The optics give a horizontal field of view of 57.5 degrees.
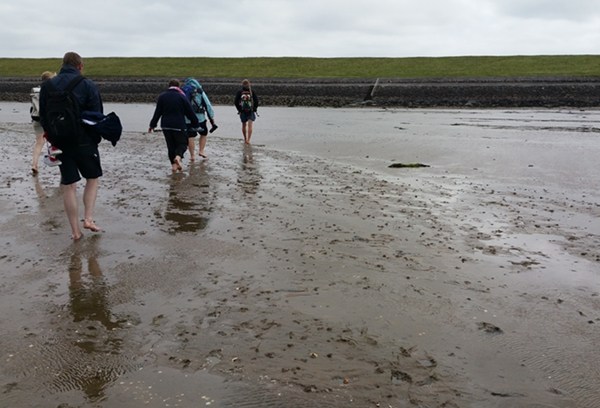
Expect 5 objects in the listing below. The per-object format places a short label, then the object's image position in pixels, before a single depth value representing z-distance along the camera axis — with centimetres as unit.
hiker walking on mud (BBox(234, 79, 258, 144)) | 1678
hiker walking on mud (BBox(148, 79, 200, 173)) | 1159
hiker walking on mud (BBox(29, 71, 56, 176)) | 1139
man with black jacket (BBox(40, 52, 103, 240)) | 640
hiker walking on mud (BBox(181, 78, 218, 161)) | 1318
